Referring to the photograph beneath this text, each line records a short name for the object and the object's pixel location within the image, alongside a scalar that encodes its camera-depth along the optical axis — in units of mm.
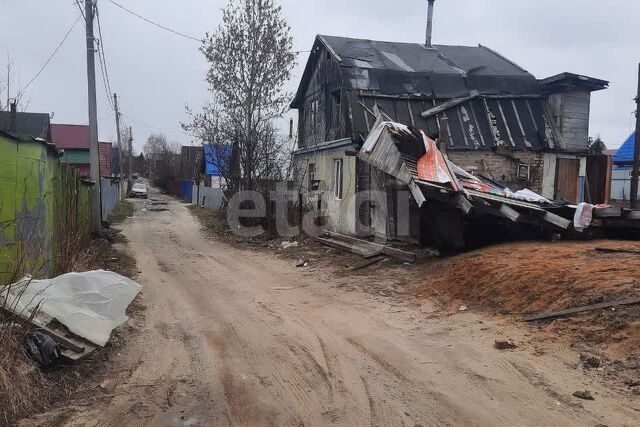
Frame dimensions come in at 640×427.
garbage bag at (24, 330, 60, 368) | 4156
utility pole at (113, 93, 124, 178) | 34722
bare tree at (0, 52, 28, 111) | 15037
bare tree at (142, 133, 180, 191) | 56278
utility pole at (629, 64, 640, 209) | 13195
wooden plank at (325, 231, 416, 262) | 9923
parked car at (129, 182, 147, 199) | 45656
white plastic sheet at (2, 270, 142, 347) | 4504
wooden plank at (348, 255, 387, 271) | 10178
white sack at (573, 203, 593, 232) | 9453
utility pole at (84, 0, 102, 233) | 14336
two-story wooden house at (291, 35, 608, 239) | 14141
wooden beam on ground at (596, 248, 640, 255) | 7348
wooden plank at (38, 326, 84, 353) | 4328
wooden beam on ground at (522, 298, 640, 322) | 5285
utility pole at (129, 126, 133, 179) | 47906
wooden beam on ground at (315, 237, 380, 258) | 10820
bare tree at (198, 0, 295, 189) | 18297
